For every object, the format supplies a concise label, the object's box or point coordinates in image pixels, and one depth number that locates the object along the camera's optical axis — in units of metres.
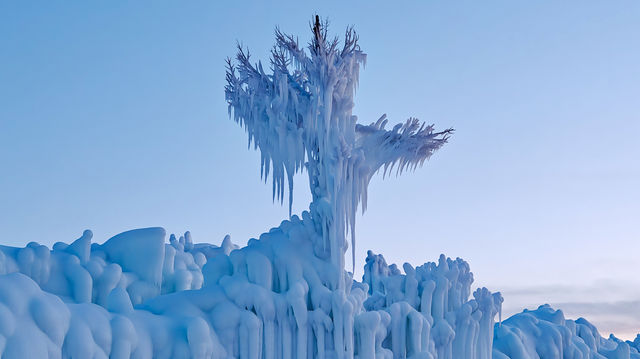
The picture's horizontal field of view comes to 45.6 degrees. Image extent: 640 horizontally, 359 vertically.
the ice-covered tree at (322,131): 18.58
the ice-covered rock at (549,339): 26.80
